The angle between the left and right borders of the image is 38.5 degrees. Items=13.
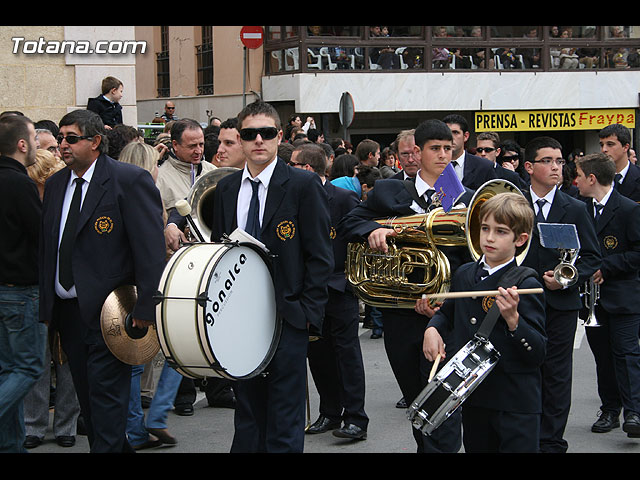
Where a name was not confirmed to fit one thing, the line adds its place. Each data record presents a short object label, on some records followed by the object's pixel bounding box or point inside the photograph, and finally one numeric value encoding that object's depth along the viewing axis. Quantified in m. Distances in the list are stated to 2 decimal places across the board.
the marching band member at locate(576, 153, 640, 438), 6.96
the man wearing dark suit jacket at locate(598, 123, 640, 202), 8.10
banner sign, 26.50
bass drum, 4.55
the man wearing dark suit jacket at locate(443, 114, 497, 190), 6.68
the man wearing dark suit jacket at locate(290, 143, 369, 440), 6.82
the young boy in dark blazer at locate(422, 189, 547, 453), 4.46
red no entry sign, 20.28
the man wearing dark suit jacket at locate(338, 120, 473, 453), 5.55
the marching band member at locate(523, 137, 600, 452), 6.01
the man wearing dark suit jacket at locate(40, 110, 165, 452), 5.16
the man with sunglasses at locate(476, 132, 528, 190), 9.23
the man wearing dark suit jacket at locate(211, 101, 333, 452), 5.00
